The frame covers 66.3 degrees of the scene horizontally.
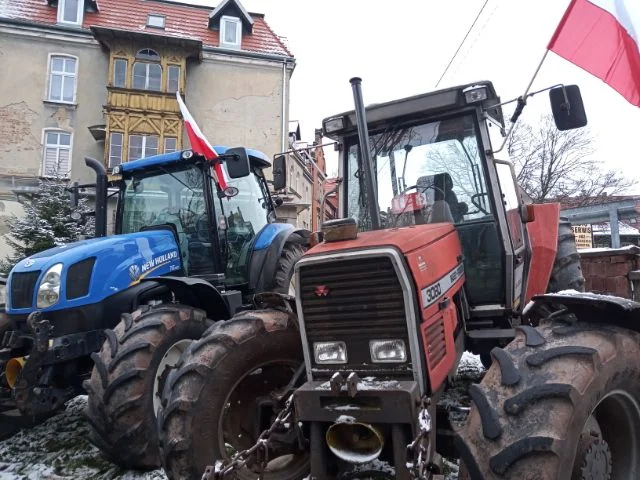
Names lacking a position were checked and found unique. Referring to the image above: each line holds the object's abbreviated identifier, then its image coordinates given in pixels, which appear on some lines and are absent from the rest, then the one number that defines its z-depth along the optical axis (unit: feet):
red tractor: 6.82
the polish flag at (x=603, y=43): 13.41
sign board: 51.78
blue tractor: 11.66
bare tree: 87.04
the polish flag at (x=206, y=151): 17.62
